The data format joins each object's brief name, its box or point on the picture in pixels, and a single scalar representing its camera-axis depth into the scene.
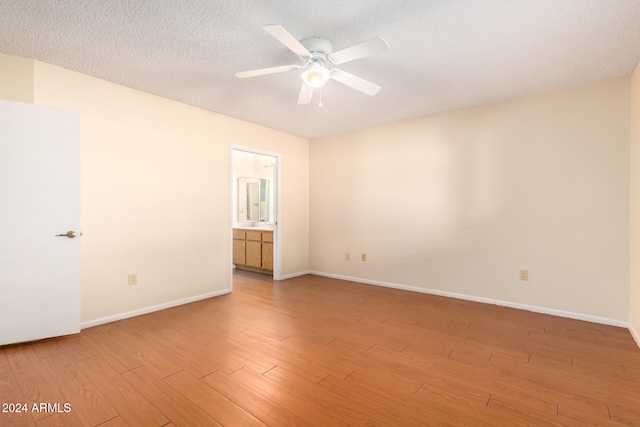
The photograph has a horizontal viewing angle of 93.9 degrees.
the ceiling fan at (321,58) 1.86
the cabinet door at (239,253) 5.66
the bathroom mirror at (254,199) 6.14
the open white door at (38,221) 2.37
